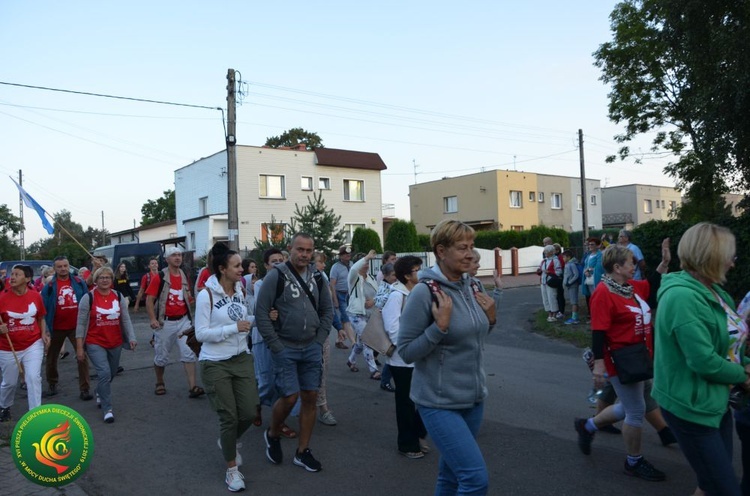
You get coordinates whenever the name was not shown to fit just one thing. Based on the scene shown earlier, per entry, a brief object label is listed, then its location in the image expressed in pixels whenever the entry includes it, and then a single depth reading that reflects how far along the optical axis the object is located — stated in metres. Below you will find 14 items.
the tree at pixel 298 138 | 54.40
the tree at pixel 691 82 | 12.26
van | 21.76
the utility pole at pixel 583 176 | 29.30
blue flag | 12.20
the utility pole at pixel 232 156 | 17.83
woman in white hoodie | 4.72
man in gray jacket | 5.04
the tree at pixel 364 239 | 32.12
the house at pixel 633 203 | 57.69
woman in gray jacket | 3.10
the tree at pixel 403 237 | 31.89
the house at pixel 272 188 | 32.56
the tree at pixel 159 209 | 70.12
